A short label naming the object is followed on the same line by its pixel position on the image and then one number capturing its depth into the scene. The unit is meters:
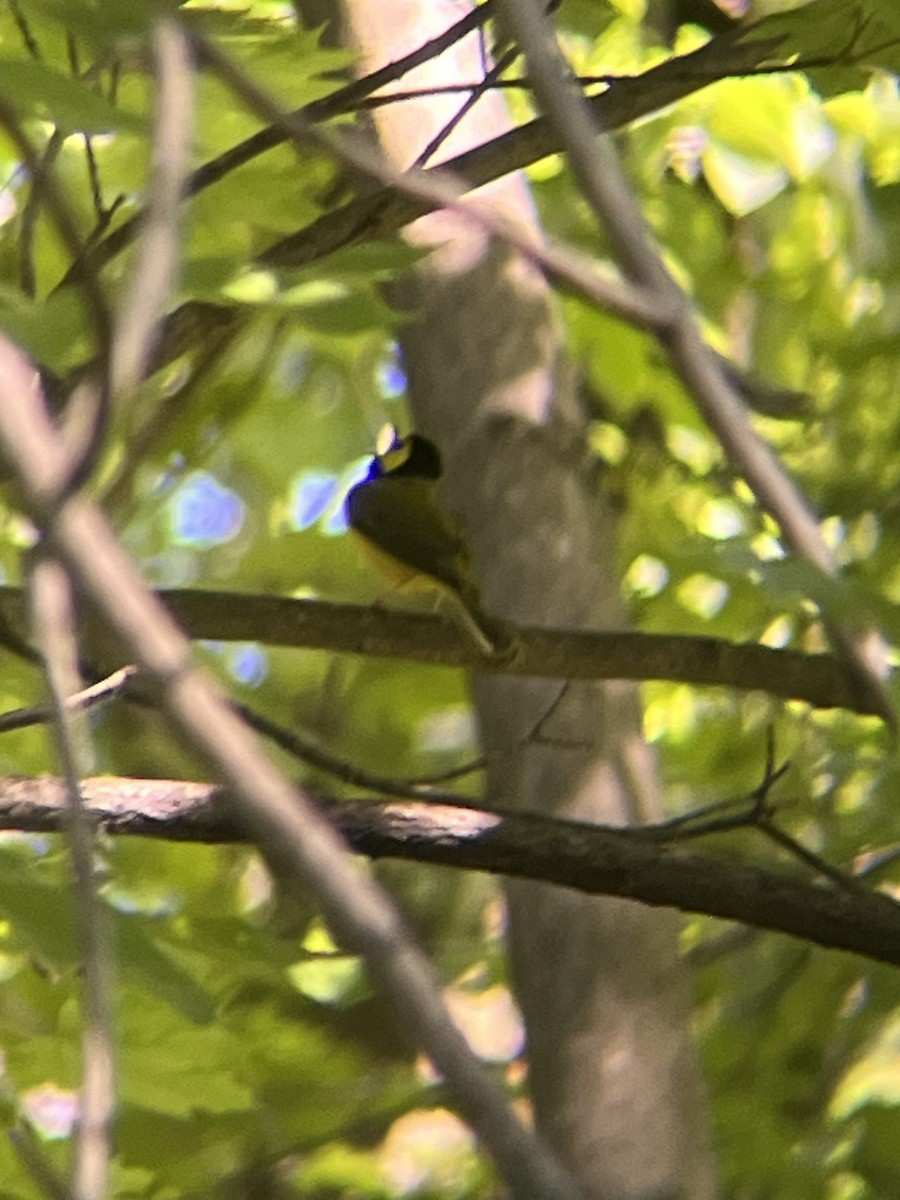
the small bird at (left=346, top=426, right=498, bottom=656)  11.31
